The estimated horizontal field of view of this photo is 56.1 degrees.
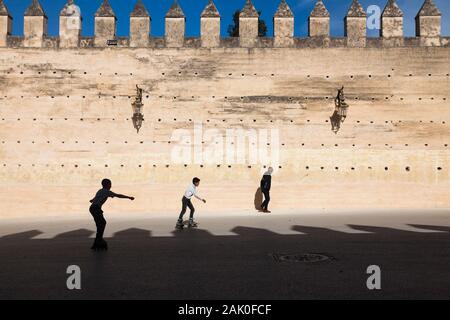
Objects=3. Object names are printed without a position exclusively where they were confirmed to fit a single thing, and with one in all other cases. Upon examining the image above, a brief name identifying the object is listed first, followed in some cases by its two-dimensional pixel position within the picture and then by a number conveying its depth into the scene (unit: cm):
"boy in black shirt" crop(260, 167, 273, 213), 1308
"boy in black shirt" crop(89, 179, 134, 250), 634
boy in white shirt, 929
